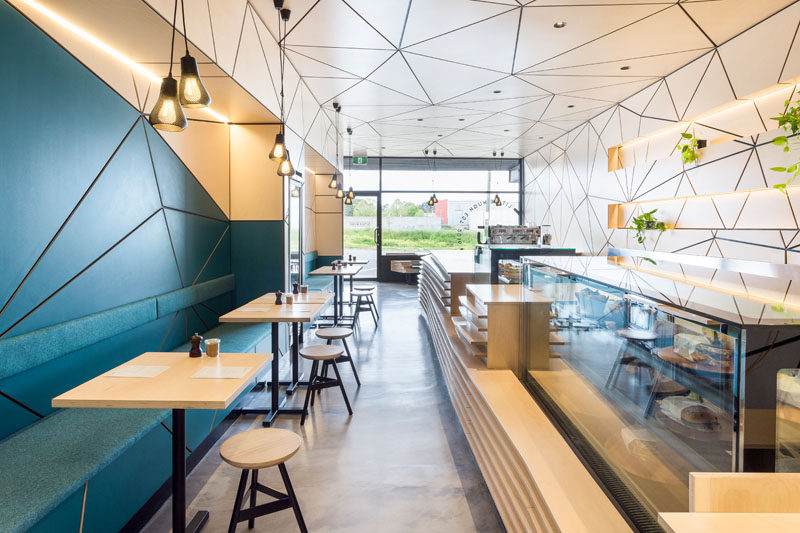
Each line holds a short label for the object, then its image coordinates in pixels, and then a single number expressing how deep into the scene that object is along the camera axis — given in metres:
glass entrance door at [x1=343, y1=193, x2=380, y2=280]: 12.40
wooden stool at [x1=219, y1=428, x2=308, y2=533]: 1.99
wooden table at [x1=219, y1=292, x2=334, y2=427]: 3.58
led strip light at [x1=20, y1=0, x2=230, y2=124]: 2.62
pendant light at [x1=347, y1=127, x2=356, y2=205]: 9.03
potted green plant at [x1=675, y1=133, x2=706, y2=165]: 4.97
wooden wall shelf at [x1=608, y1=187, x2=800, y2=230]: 4.01
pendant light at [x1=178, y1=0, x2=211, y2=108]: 2.20
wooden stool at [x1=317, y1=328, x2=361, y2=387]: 4.24
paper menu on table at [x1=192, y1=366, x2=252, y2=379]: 2.22
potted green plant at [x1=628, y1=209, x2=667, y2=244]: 5.72
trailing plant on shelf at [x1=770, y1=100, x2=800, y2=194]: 3.25
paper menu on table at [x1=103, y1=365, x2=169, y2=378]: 2.23
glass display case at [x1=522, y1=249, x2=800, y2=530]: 0.99
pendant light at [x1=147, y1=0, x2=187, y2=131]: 2.15
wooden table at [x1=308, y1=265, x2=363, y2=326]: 6.92
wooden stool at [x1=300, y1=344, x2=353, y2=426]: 3.67
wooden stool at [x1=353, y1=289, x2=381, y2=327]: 7.29
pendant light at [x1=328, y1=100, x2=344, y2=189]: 7.30
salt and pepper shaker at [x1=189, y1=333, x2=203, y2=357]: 2.51
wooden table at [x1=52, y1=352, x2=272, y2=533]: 1.90
